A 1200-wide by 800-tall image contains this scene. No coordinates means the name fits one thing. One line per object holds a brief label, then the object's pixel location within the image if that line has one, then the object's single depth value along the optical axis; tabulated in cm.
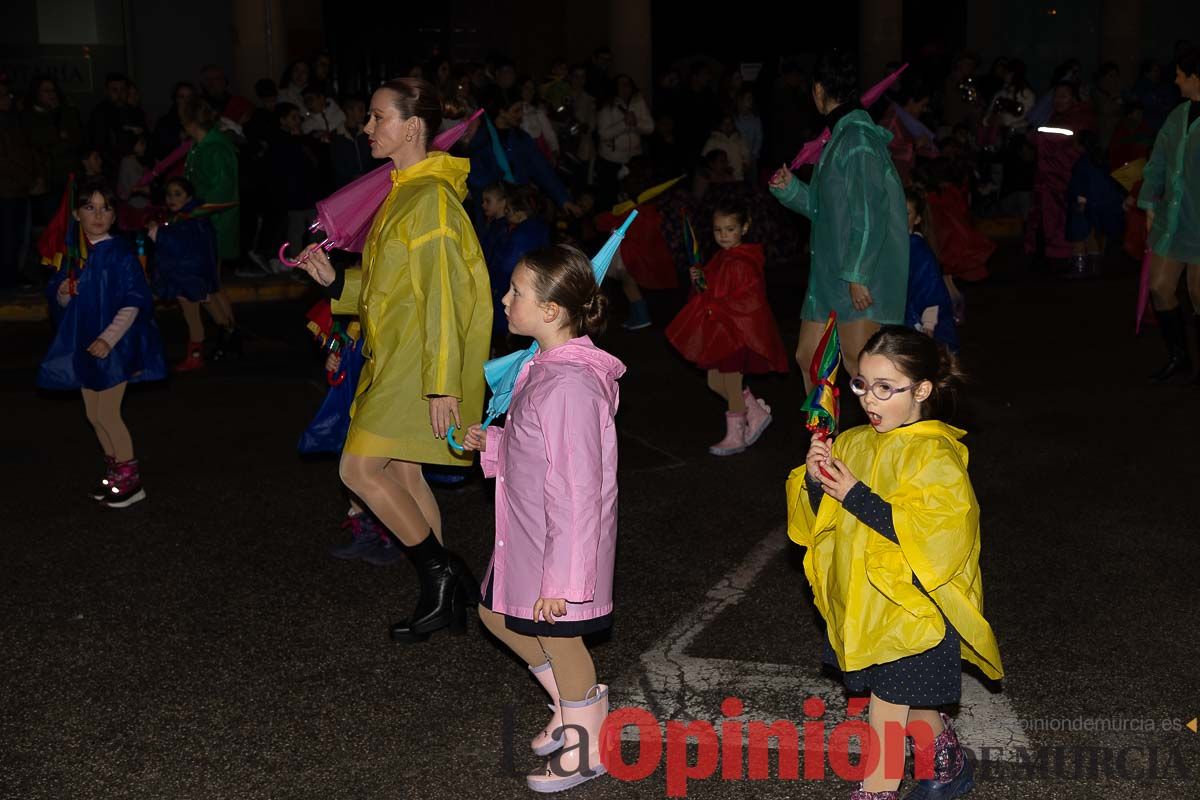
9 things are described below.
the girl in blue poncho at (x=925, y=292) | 838
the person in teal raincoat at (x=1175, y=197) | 870
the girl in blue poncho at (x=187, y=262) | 1034
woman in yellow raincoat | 495
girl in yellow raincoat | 382
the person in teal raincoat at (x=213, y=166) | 1195
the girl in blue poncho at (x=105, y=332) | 689
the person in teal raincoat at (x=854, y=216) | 664
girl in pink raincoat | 396
